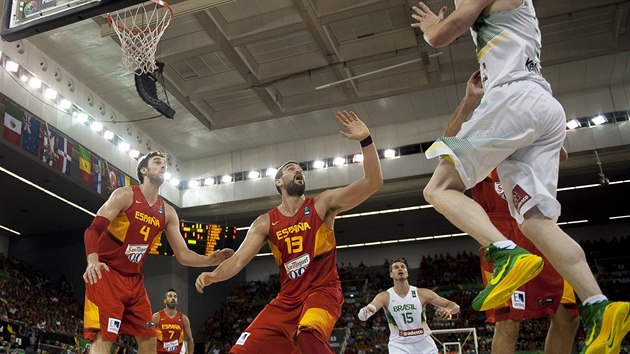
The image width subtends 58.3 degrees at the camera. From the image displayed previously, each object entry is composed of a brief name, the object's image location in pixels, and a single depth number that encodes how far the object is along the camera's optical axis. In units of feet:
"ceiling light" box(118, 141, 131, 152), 70.38
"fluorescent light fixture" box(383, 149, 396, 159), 75.20
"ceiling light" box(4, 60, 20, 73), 53.88
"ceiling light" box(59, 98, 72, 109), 60.90
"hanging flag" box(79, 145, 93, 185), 60.34
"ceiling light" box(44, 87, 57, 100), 59.00
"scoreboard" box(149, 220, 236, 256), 55.21
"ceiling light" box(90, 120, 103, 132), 65.82
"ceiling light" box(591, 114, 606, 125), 67.97
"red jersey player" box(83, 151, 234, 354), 17.37
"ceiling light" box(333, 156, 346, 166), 76.89
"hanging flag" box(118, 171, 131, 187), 66.88
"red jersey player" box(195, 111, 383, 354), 14.74
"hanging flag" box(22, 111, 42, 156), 53.47
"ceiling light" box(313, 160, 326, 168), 77.92
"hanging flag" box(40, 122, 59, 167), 55.62
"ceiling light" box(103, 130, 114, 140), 67.34
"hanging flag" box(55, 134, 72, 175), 57.52
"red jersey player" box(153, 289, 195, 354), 35.70
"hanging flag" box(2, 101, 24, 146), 51.26
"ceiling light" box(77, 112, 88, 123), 63.57
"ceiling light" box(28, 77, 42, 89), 56.85
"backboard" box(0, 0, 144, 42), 24.80
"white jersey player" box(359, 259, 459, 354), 25.81
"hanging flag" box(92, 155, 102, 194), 61.93
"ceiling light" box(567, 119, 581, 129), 68.80
